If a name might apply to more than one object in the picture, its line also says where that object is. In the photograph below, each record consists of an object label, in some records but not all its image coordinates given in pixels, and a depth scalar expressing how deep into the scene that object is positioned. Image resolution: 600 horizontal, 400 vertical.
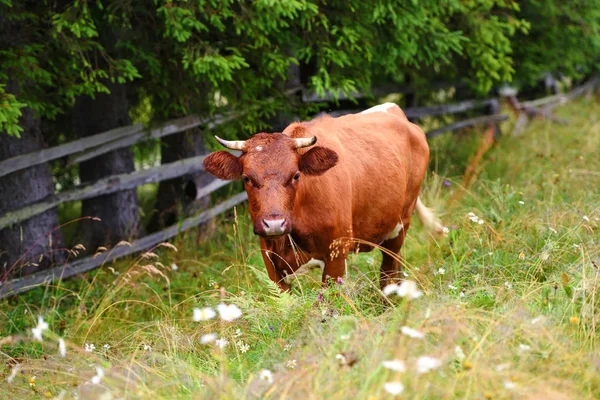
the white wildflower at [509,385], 5.55
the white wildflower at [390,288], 6.00
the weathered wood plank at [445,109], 22.20
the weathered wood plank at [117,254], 12.73
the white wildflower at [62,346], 5.91
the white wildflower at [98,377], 5.93
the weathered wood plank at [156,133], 14.42
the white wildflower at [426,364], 5.44
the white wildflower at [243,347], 8.13
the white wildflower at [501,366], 5.68
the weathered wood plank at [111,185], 13.26
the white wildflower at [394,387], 5.14
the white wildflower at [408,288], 5.55
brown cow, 9.48
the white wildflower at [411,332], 5.53
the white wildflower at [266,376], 6.10
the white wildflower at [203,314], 5.77
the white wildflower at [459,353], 5.96
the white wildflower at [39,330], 6.04
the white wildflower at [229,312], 5.91
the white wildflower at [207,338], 5.91
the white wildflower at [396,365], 5.35
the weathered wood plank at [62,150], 12.84
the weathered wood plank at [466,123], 22.95
